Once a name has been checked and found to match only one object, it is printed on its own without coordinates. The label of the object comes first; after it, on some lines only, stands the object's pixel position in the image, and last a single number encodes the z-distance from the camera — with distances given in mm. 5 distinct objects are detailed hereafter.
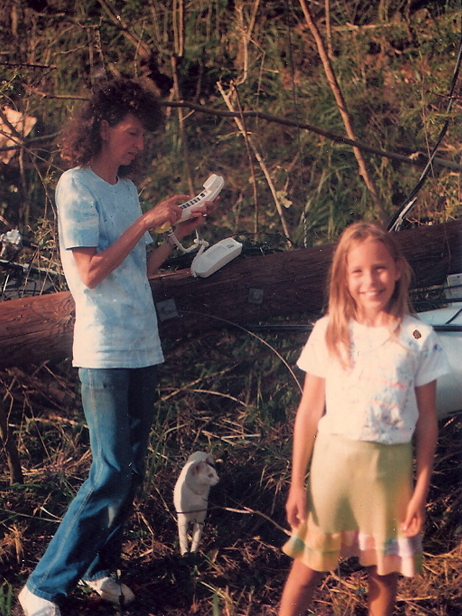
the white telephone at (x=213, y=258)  2990
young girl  2055
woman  2391
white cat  2887
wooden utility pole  2953
